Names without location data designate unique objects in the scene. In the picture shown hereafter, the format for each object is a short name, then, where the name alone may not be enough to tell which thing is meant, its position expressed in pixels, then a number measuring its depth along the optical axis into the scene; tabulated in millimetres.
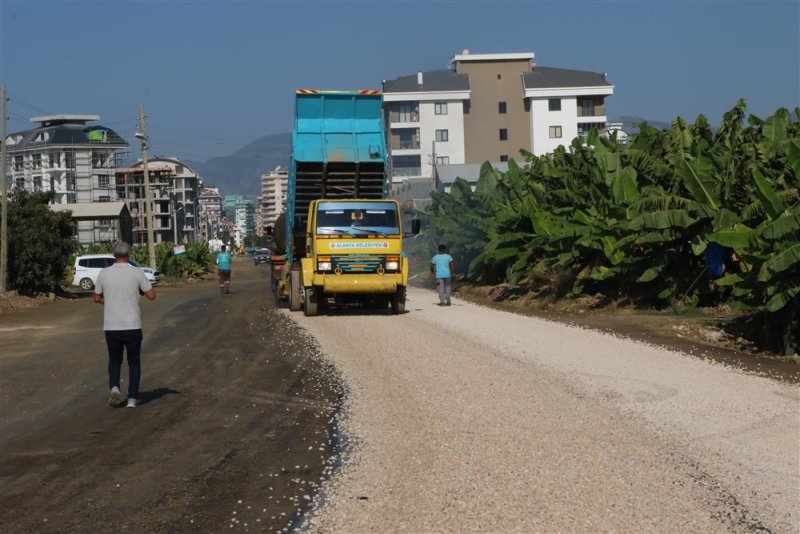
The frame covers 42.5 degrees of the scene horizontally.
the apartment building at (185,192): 183875
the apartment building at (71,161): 146375
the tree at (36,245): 40406
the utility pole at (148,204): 58344
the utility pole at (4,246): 38781
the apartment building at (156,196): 159125
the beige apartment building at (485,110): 103500
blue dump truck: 24469
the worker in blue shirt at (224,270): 40000
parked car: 51188
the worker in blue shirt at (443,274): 28391
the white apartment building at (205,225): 187275
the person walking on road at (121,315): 12477
